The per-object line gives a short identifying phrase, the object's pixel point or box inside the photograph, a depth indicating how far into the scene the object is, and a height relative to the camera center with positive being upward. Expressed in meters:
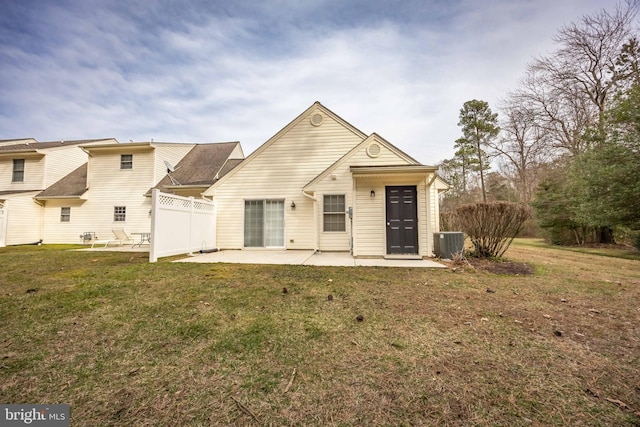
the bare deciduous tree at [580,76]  14.95 +10.21
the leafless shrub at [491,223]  7.53 +0.13
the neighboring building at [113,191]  14.52 +2.16
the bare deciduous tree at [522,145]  19.42 +6.99
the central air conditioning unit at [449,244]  8.03 -0.55
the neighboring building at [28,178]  13.81 +3.13
